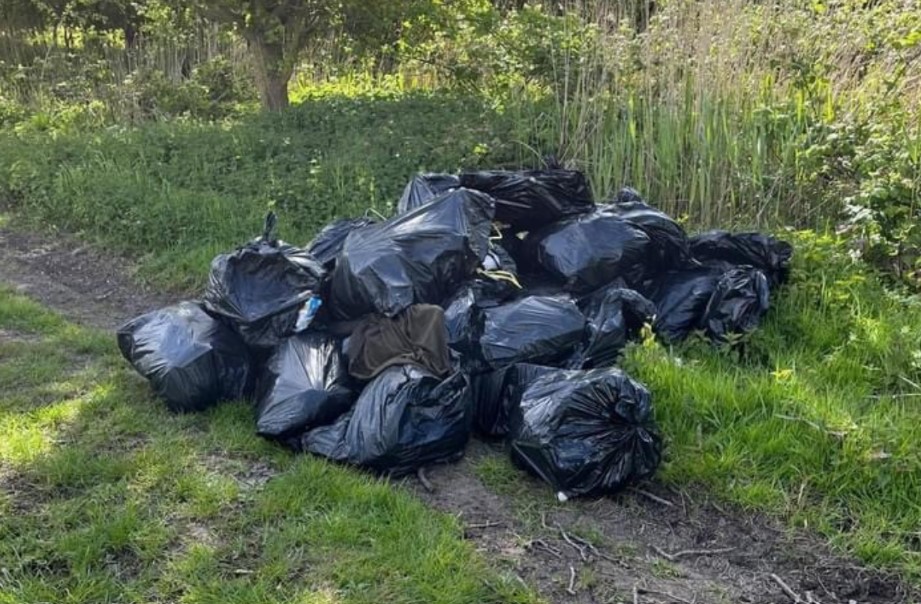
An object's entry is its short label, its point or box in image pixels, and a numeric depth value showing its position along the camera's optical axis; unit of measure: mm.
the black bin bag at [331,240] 3934
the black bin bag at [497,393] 3340
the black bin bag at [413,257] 3412
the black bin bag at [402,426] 3049
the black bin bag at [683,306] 3801
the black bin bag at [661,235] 3906
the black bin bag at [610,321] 3512
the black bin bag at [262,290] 3516
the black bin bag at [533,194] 4000
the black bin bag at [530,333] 3412
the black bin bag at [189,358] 3459
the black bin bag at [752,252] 3955
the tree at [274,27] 7492
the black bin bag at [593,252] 3787
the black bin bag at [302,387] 3227
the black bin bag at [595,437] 2926
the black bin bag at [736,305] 3699
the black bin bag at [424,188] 3971
